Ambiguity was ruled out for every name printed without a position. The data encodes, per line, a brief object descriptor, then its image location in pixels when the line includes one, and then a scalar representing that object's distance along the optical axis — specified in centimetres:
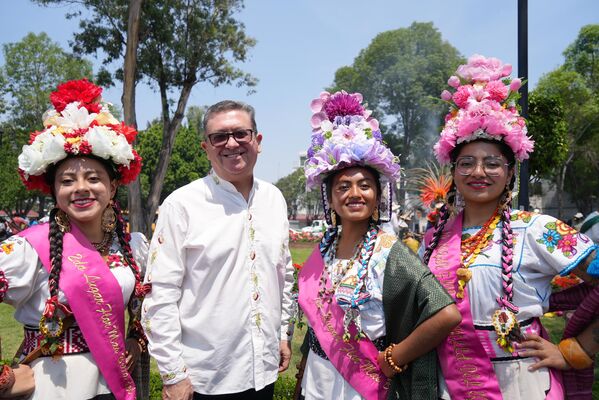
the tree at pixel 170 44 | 1255
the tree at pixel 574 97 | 2497
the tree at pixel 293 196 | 6325
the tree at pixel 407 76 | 3884
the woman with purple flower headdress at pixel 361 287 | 231
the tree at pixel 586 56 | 2722
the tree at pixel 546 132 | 822
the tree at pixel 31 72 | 3176
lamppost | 501
